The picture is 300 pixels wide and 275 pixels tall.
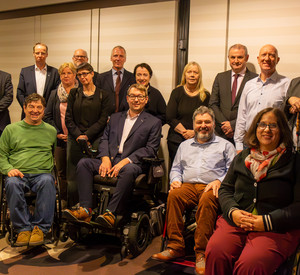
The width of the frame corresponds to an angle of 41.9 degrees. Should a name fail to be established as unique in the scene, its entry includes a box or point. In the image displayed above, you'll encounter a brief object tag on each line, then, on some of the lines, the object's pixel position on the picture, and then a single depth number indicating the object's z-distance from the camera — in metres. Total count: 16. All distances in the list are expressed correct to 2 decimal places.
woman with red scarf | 2.29
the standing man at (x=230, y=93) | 3.97
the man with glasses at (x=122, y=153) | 3.45
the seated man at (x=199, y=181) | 3.02
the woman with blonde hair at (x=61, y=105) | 4.61
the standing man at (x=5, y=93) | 4.75
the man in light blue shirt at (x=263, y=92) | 3.57
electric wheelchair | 3.38
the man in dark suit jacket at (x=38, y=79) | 5.05
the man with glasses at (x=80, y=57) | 5.04
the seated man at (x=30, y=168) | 3.43
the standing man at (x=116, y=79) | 4.64
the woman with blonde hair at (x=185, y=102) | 4.18
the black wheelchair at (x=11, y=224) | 3.53
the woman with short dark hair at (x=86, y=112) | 4.16
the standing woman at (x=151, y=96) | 4.51
